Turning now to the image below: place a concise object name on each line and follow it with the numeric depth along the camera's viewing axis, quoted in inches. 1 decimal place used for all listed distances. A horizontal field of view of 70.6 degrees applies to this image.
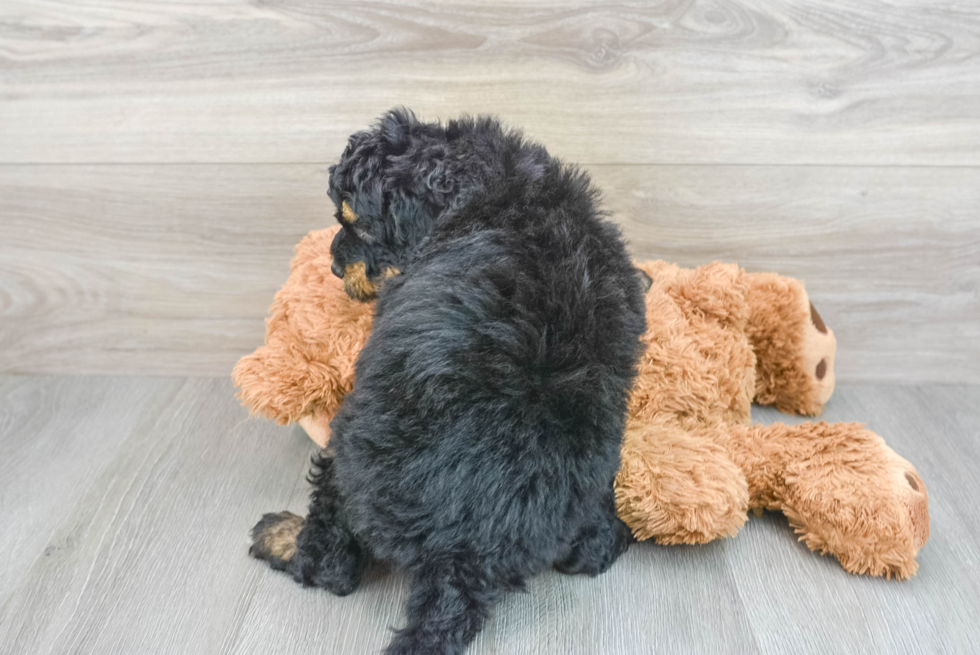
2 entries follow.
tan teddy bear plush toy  46.6
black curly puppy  36.2
